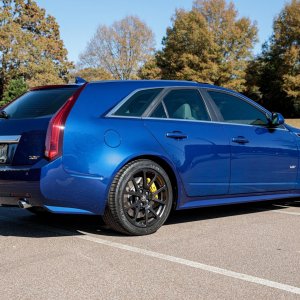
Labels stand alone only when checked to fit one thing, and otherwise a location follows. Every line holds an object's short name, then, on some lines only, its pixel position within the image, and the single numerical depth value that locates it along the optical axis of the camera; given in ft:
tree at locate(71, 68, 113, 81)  166.09
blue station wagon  14.20
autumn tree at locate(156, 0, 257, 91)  147.33
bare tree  172.55
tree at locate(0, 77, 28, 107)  140.26
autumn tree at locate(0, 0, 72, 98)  143.54
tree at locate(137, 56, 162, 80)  157.38
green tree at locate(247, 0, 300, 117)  141.69
